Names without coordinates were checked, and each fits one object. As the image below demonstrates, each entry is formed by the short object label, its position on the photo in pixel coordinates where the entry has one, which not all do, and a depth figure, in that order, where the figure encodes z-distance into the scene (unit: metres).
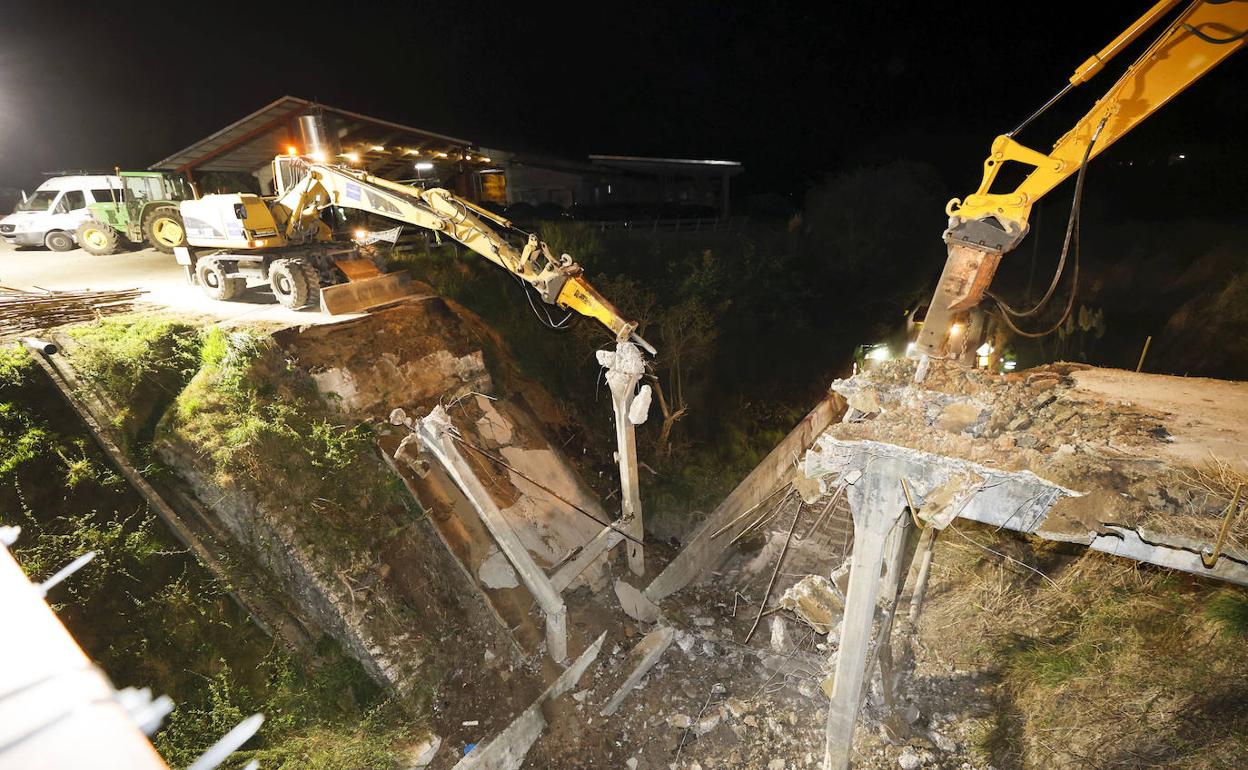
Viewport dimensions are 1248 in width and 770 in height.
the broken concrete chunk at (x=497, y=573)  7.56
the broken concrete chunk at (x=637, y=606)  8.04
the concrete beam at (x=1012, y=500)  3.26
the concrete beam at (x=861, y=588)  3.91
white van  12.91
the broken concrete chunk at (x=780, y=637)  7.25
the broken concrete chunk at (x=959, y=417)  4.23
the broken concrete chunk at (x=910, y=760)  5.55
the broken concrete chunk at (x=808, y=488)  4.33
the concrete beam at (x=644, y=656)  6.70
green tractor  12.95
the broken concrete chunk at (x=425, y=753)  5.66
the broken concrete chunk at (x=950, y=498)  3.52
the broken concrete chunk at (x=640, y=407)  6.78
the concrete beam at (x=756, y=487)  8.99
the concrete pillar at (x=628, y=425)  6.86
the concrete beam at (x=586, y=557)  7.13
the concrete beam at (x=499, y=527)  6.27
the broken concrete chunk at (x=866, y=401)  4.51
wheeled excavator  7.01
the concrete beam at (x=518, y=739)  5.62
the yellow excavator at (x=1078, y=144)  4.28
